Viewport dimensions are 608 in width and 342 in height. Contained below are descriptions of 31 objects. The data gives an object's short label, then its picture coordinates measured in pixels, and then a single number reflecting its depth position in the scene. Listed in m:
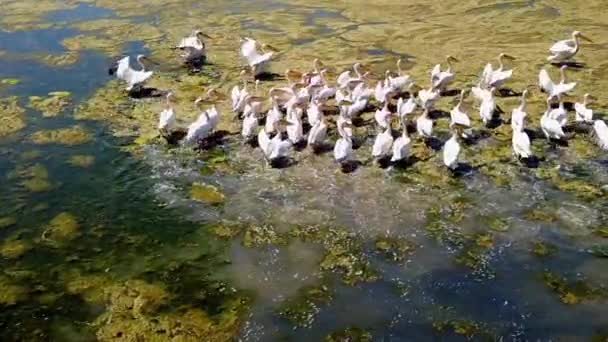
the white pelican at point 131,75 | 14.38
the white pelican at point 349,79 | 13.16
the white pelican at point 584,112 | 11.70
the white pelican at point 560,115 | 11.59
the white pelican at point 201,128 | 11.88
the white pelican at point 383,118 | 11.84
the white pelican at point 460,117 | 11.53
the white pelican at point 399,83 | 13.23
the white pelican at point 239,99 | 12.94
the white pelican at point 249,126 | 12.02
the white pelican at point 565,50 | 14.79
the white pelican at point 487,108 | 11.96
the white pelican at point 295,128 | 11.65
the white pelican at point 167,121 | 12.20
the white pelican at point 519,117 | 11.29
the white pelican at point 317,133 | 11.38
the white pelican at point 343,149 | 10.80
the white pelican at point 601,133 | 10.80
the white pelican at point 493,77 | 13.24
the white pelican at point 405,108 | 12.16
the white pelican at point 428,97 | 12.43
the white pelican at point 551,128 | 11.14
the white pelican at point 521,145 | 10.54
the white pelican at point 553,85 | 12.60
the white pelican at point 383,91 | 12.81
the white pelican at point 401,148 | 10.73
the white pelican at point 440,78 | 13.41
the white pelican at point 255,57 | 15.16
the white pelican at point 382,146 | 10.88
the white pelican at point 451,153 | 10.35
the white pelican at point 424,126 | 11.50
